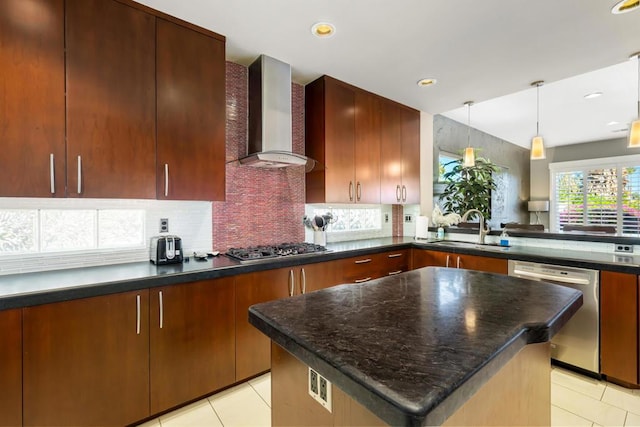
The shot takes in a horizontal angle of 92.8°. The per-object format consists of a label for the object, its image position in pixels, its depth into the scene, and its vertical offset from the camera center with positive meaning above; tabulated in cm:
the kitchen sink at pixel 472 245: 297 -35
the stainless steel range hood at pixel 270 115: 258 +85
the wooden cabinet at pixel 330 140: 300 +74
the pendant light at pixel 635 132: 255 +67
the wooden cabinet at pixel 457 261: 275 -49
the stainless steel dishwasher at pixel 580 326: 226 -87
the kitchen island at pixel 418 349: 67 -37
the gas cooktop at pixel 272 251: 234 -33
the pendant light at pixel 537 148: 310 +66
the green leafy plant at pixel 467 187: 430 +35
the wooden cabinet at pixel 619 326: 212 -82
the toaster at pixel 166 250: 210 -26
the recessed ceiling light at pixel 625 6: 191 +130
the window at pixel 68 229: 182 -11
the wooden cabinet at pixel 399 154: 358 +71
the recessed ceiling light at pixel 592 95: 394 +152
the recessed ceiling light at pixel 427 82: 307 +132
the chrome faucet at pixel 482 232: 329 -22
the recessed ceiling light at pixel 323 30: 214 +132
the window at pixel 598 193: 607 +38
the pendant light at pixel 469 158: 347 +61
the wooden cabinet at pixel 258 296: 215 -62
